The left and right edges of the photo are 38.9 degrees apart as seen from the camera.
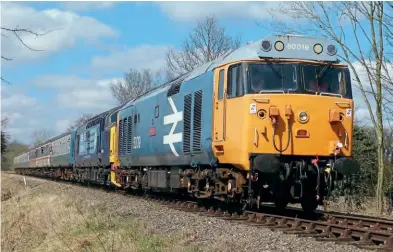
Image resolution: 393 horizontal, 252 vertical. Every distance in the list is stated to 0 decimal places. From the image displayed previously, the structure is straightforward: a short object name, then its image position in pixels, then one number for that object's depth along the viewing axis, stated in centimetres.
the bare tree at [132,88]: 6638
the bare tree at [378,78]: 1905
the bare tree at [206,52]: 4775
